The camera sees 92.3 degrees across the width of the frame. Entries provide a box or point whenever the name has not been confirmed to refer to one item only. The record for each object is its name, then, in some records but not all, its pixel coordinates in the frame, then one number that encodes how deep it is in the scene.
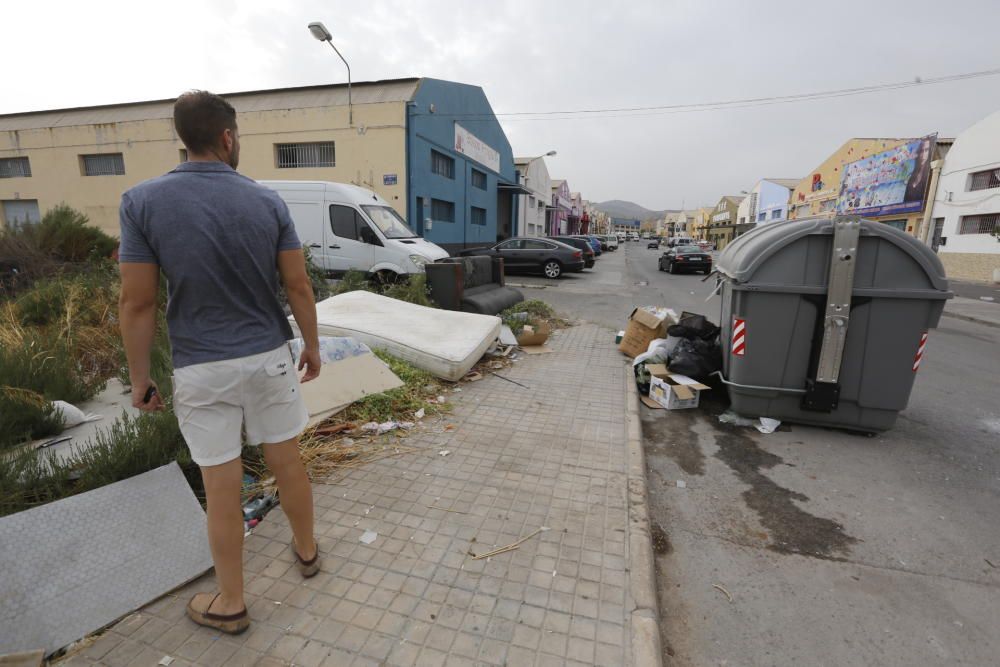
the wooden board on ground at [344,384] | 3.94
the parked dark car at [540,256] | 18.19
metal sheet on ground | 1.96
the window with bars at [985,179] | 21.22
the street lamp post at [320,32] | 12.80
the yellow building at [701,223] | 101.64
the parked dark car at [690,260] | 22.06
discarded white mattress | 5.05
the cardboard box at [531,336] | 7.12
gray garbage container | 4.16
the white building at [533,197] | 35.62
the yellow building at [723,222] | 76.12
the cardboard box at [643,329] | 6.56
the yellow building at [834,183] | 26.75
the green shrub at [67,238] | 9.27
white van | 10.13
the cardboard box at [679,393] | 5.10
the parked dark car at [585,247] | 22.23
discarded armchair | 7.43
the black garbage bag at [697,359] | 5.27
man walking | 1.75
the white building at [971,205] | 20.91
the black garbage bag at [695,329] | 5.73
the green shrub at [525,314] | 7.87
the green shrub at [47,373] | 3.49
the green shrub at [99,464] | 2.43
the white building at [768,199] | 55.27
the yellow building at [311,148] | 16.23
